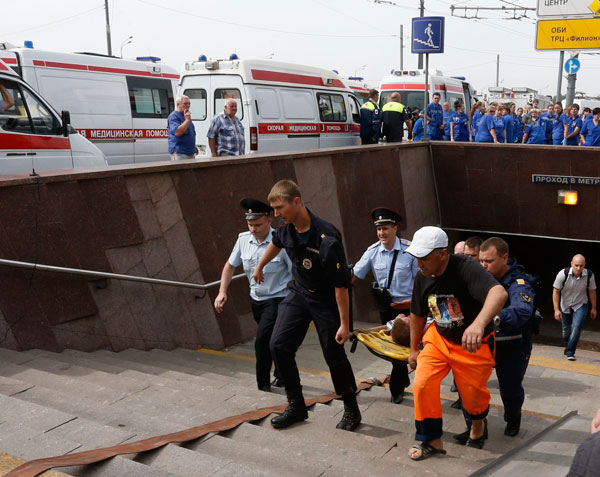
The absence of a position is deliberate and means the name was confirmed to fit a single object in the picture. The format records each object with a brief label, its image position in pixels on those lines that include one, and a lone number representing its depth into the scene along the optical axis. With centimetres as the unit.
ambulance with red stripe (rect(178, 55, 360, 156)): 1341
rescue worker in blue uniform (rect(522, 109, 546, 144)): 1727
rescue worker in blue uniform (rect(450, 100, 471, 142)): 1623
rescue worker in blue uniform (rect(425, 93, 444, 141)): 1576
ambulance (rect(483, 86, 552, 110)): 4078
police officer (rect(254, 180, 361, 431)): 463
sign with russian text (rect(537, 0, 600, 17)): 1888
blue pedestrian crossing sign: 1235
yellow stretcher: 489
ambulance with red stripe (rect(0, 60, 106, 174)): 941
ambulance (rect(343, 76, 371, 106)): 2529
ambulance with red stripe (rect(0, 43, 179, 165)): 1389
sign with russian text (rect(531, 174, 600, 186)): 1224
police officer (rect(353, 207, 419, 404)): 570
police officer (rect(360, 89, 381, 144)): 1463
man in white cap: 412
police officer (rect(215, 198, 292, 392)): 582
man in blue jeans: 951
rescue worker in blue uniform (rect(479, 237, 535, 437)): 475
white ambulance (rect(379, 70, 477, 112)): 2022
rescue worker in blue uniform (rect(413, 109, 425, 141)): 1532
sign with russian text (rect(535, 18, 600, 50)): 1956
